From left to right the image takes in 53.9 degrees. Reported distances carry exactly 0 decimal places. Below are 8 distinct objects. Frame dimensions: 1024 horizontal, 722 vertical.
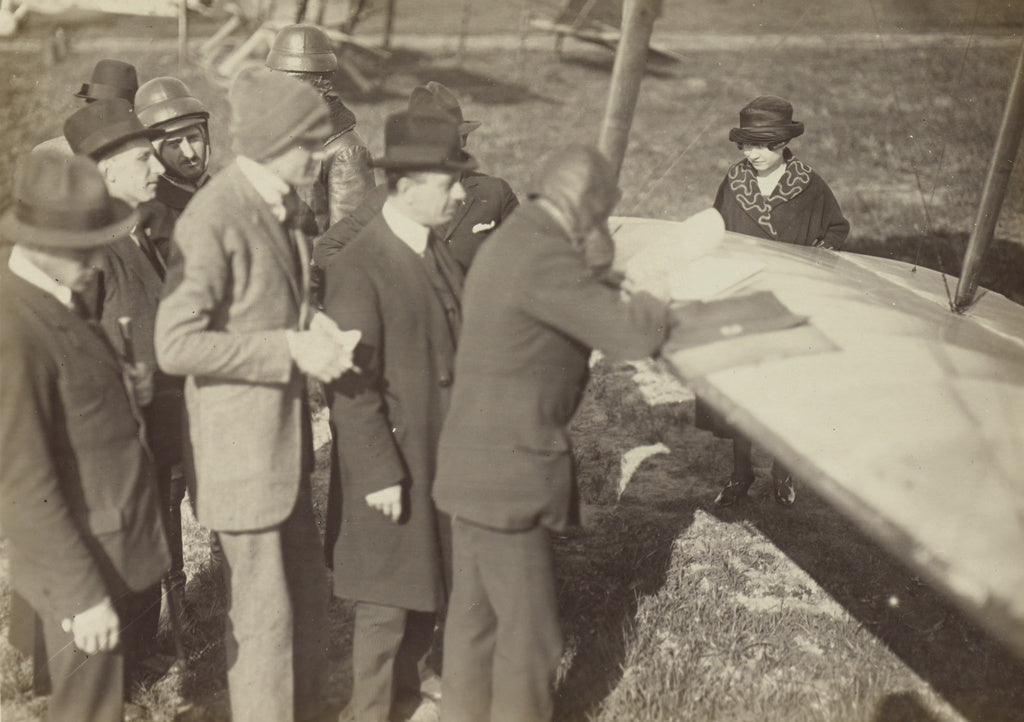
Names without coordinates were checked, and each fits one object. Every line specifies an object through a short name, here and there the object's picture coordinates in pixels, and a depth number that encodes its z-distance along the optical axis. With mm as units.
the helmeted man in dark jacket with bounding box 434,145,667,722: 2797
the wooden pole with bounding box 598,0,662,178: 4953
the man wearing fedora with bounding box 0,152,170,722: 2695
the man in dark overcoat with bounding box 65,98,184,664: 3447
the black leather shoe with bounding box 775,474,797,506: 5707
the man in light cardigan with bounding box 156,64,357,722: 2836
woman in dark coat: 5168
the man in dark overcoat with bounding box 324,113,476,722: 3109
